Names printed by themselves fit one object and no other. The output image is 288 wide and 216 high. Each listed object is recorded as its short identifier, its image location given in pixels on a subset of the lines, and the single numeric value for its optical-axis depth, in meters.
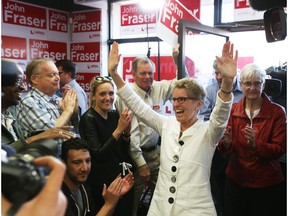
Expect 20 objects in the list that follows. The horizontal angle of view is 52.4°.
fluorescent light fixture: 3.42
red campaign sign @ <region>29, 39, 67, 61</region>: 3.86
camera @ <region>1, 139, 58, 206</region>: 0.51
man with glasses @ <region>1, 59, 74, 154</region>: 0.81
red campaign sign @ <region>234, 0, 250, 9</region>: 3.18
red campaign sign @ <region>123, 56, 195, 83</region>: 3.60
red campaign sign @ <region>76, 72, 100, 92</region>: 4.17
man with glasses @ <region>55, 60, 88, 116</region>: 2.90
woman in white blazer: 1.37
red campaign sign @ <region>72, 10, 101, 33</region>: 4.03
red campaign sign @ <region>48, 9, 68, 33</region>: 4.02
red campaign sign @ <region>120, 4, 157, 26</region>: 3.76
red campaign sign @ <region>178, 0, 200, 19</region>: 3.41
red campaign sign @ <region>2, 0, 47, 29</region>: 3.57
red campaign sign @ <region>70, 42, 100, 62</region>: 4.08
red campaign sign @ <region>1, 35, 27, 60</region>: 3.57
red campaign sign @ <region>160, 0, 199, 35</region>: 2.33
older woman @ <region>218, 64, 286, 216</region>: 1.73
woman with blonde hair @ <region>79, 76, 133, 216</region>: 1.82
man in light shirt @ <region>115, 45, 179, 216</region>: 2.05
